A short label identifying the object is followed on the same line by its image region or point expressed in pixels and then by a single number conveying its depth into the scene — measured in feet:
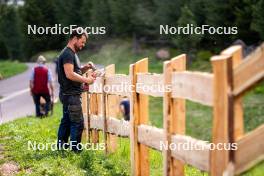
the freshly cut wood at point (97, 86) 32.24
